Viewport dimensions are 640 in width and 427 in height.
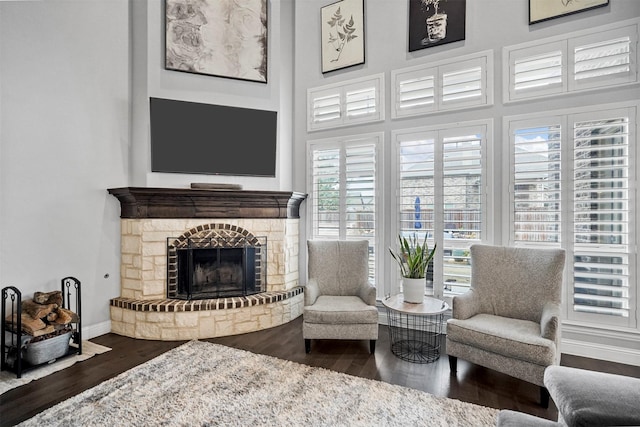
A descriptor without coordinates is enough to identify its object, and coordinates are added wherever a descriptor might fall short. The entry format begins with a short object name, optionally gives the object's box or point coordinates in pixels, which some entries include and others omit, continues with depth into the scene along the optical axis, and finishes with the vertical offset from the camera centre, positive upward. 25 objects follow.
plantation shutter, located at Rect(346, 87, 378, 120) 4.03 +1.38
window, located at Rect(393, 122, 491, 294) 3.47 +0.23
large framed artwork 3.82 +2.15
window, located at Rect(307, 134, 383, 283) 4.01 +0.31
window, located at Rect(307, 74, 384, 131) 4.00 +1.41
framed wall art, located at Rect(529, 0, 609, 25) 2.99 +1.94
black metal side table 2.96 -1.33
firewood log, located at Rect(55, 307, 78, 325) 2.96 -0.95
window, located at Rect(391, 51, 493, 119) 3.44 +1.42
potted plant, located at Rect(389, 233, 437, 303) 3.07 -0.60
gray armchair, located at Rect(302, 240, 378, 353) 3.11 -0.88
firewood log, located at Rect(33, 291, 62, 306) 2.96 -0.77
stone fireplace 3.52 -0.55
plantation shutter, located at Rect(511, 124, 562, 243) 3.13 +0.28
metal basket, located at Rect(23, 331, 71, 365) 2.74 -1.18
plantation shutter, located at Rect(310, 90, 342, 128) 4.25 +1.39
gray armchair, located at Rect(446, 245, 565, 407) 2.36 -0.87
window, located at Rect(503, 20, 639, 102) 2.88 +1.42
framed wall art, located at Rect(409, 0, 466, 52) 3.57 +2.15
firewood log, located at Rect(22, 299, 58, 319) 2.85 -0.84
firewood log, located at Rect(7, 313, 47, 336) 2.74 -0.94
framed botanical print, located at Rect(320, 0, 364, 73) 4.11 +2.31
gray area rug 2.10 -1.33
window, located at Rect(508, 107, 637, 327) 2.88 +0.12
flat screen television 3.72 +0.89
